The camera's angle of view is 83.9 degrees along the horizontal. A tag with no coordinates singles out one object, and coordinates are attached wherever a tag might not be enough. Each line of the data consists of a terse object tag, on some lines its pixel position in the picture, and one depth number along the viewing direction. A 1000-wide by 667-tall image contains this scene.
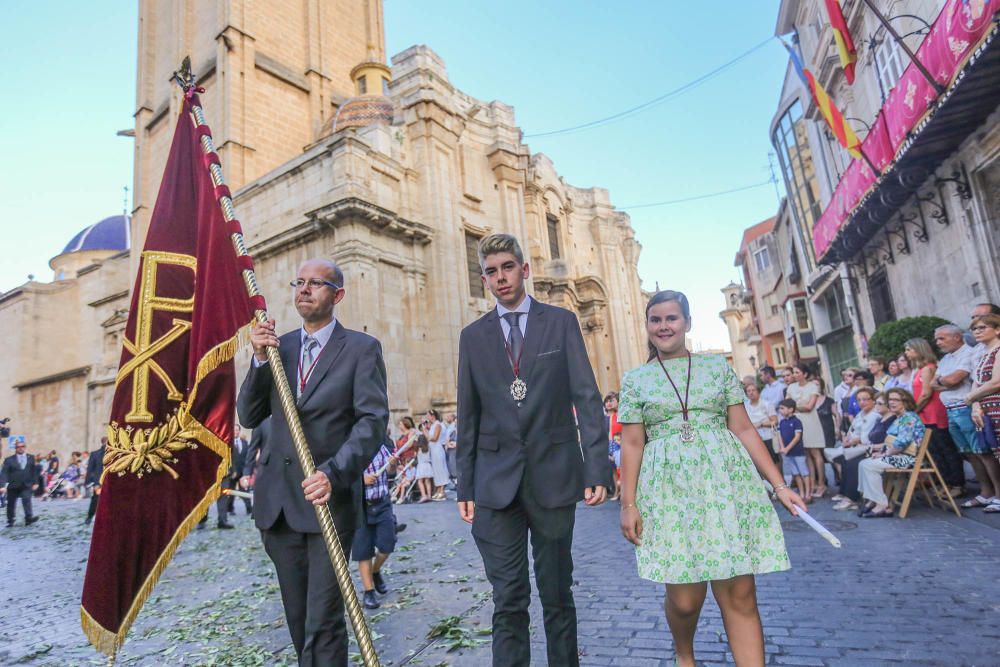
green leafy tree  9.97
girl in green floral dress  2.47
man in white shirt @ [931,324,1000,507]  6.57
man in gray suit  2.55
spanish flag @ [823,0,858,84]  11.31
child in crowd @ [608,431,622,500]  10.41
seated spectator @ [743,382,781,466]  8.80
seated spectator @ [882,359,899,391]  8.42
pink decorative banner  6.96
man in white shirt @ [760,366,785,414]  9.51
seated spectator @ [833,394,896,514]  7.30
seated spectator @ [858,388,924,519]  6.72
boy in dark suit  2.67
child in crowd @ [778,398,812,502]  8.41
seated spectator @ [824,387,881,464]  7.57
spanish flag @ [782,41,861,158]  11.89
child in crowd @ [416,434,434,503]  13.02
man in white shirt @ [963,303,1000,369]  6.39
